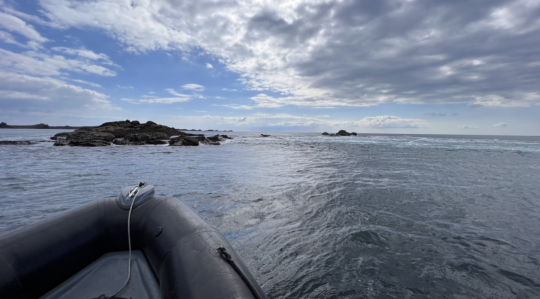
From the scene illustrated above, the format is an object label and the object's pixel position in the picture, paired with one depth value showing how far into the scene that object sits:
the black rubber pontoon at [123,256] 2.23
